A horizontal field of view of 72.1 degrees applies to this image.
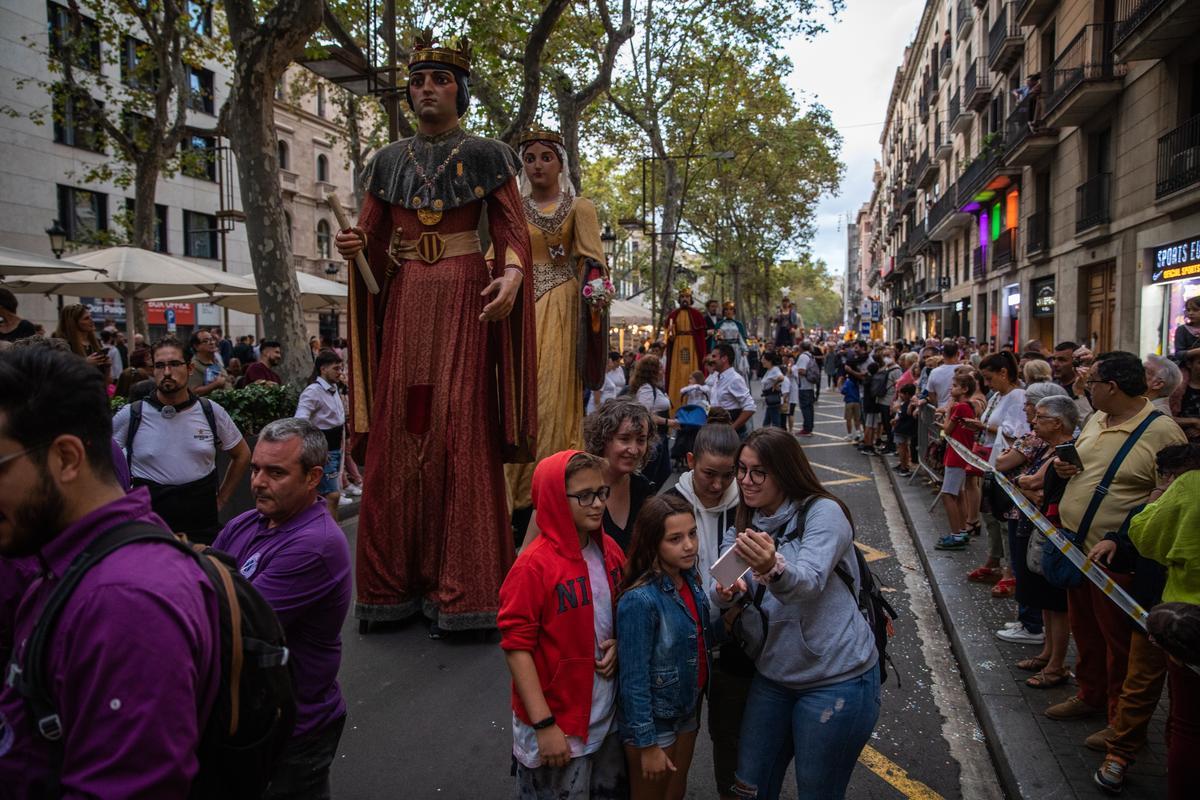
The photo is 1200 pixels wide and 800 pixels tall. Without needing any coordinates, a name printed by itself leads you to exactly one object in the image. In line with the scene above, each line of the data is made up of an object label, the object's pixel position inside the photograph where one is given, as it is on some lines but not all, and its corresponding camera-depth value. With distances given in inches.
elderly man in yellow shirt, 133.3
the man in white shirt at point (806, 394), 559.8
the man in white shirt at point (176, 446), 166.4
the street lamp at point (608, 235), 761.4
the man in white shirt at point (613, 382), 419.5
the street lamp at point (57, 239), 540.0
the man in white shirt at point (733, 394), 334.0
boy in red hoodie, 86.7
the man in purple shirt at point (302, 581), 89.2
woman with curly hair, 124.7
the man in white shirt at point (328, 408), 283.9
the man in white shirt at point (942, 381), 335.9
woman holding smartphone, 94.1
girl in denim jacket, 87.2
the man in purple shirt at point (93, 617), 47.1
